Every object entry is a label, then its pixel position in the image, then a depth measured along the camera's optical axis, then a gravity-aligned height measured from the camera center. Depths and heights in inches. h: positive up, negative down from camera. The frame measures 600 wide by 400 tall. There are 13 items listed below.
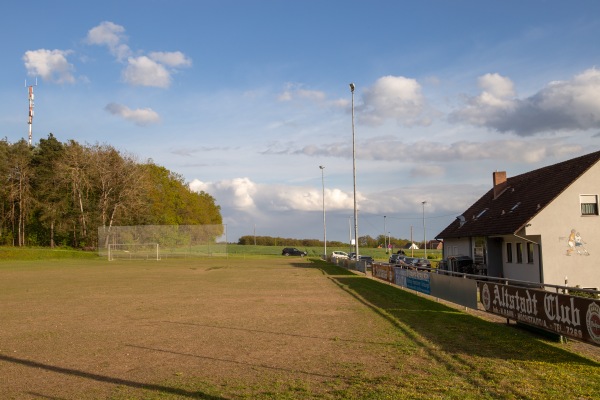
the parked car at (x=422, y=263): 1794.3 -101.9
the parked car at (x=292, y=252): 3919.8 -125.5
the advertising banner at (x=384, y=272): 1190.1 -91.3
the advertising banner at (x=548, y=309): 380.5 -66.3
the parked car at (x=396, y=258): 2038.6 -99.7
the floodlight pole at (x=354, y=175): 1738.4 +194.0
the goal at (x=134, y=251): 2753.4 -73.2
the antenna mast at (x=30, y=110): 3390.7 +807.0
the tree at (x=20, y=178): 3026.6 +342.0
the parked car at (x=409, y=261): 1861.0 -98.6
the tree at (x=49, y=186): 2994.6 +295.2
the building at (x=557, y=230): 1163.9 +2.9
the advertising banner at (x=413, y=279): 885.8 -84.5
